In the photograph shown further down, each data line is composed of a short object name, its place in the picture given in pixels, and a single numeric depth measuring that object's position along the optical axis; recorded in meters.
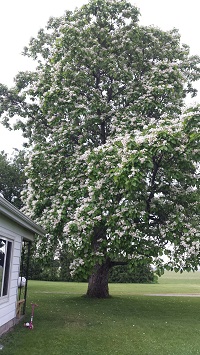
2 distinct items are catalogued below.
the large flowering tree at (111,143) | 10.51
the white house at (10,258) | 7.81
